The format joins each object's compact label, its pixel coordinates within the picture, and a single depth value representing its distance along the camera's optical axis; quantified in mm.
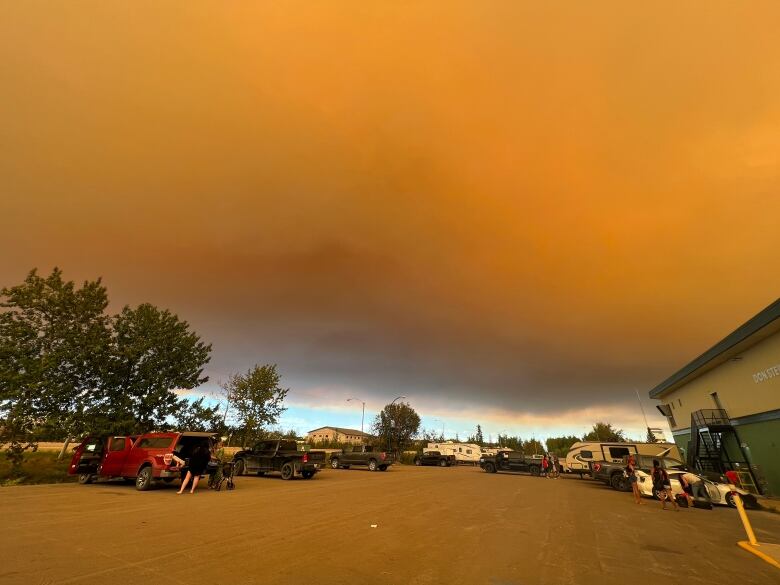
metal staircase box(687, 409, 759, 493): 26602
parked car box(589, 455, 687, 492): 20517
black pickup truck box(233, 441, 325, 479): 20641
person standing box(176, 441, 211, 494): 13477
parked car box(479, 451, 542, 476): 33369
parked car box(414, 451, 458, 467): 47094
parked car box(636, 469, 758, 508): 16688
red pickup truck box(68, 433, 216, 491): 13688
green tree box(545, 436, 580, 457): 93381
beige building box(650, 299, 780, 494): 22234
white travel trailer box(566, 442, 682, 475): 29406
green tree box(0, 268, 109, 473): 18719
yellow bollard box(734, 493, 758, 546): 8484
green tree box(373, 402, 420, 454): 77688
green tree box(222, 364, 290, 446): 34344
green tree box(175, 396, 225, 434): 25734
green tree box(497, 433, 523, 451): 98369
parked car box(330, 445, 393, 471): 31859
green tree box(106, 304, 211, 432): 22516
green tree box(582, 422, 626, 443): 88138
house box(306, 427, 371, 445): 125925
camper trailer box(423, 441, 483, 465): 52809
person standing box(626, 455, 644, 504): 15562
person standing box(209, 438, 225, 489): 14219
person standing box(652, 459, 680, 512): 14398
